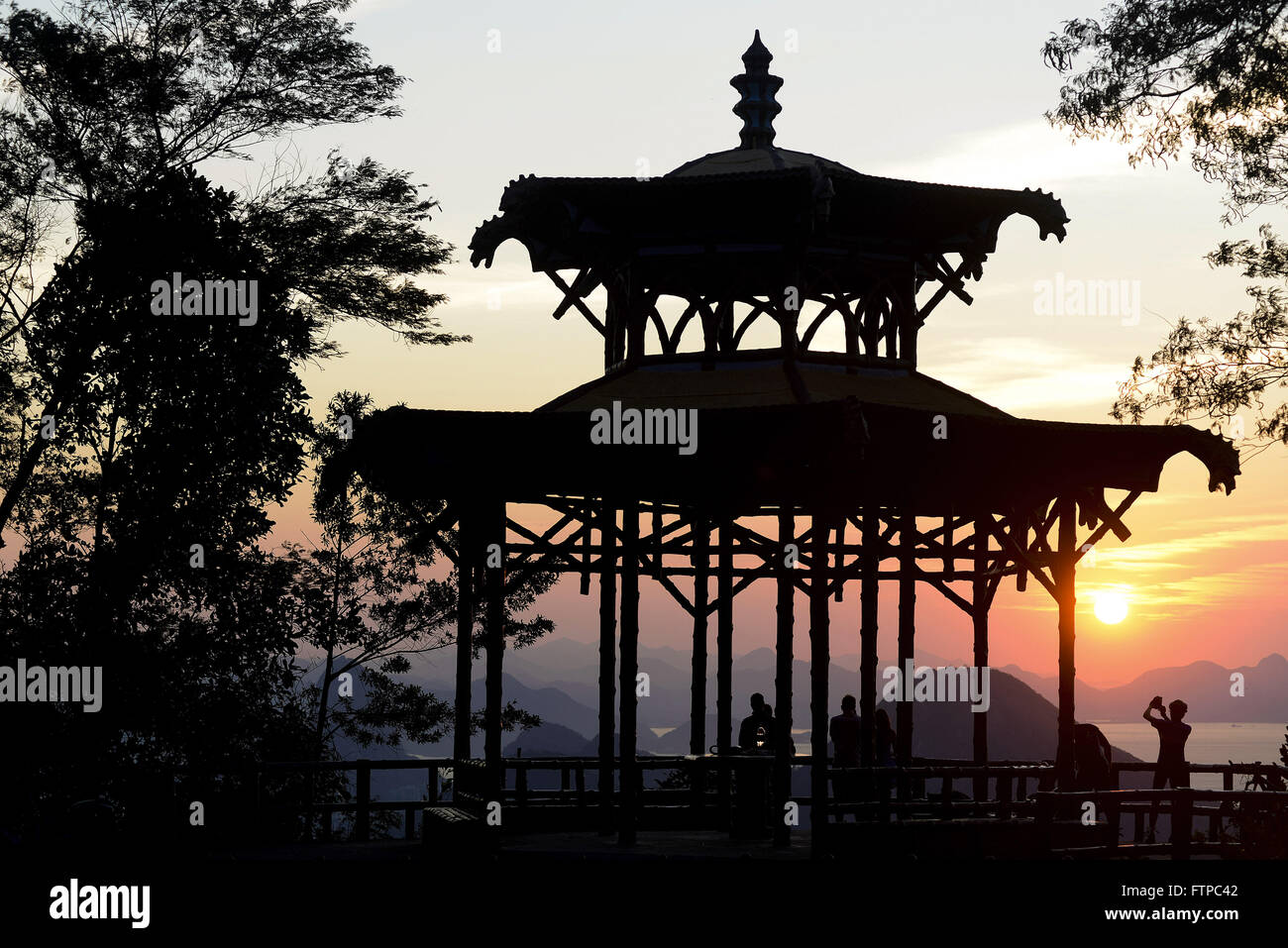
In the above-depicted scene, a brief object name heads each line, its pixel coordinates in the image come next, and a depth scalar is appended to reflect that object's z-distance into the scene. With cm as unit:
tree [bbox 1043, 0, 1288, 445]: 2636
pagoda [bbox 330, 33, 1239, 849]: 1975
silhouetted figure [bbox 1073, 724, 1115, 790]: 2280
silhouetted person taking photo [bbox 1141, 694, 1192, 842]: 2419
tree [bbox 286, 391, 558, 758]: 4394
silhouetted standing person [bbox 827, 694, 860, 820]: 2234
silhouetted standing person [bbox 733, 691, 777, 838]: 2159
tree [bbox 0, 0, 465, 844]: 2486
